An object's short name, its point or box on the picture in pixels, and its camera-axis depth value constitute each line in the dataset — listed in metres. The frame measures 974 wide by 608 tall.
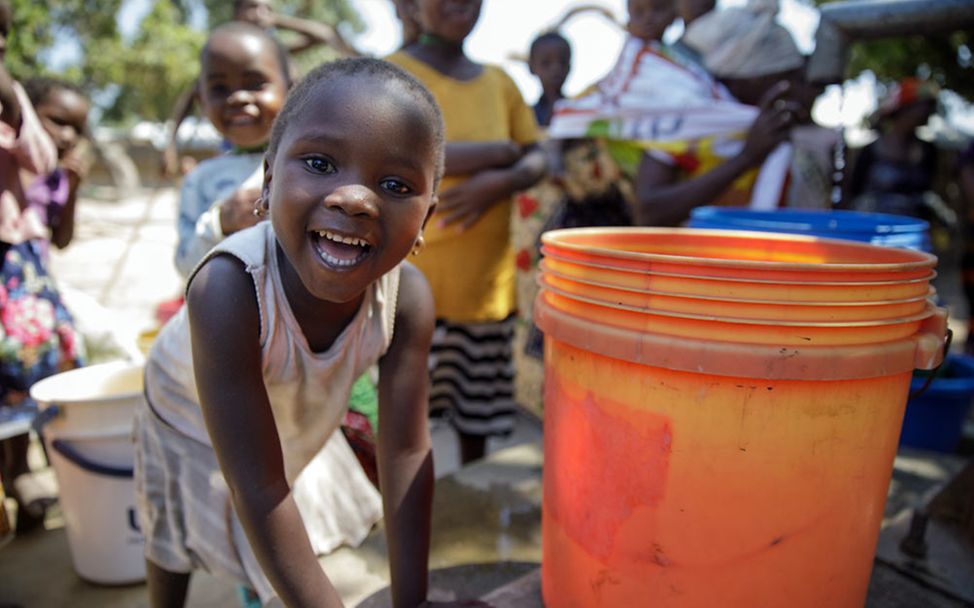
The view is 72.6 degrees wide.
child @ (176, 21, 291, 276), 1.67
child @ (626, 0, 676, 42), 2.83
